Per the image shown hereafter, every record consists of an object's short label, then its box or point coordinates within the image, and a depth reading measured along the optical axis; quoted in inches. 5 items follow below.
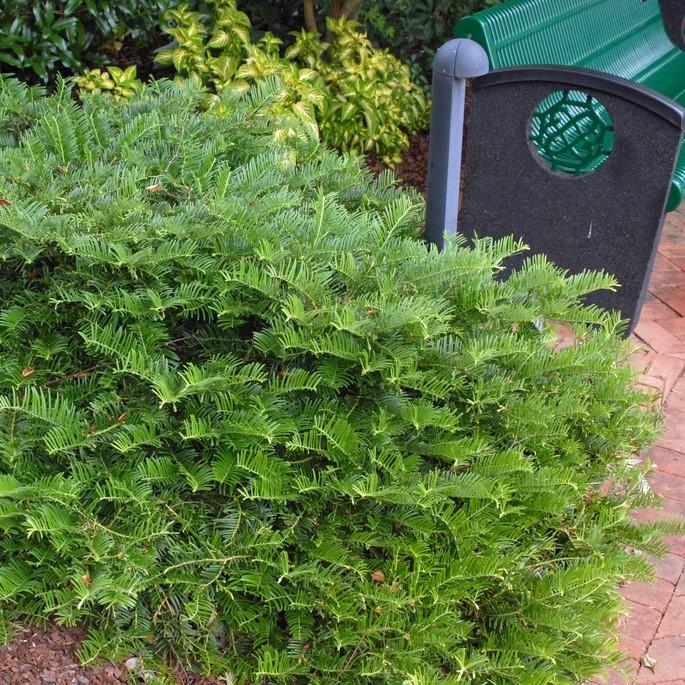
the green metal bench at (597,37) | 168.9
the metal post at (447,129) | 115.6
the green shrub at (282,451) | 91.0
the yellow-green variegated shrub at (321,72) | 197.0
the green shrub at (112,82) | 190.2
